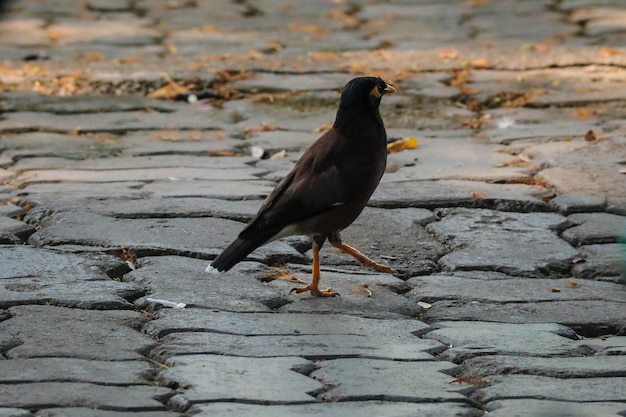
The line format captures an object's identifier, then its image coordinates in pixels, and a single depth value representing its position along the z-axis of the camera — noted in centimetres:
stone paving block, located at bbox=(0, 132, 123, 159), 1265
